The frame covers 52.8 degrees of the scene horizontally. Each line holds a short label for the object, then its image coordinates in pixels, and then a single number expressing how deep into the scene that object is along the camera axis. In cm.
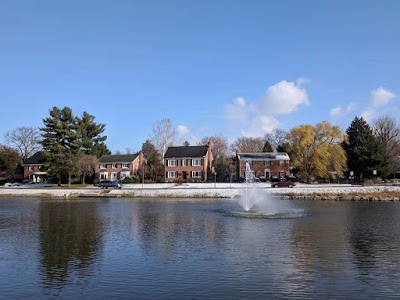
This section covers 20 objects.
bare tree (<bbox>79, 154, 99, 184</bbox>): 7793
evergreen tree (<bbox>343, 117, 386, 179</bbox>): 6781
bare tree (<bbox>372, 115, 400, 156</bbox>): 8638
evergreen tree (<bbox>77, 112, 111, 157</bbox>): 9010
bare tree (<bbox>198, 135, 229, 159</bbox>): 12288
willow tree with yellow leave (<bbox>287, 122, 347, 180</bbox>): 7175
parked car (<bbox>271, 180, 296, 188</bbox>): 6131
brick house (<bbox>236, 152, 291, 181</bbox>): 8106
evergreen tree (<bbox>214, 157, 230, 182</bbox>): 8900
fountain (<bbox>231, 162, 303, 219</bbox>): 2927
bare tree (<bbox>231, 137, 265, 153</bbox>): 12188
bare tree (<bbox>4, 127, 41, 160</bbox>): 10994
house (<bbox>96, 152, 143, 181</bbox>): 8856
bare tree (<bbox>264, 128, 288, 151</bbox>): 11734
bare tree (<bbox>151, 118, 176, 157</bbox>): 9416
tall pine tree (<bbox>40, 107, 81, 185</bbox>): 7569
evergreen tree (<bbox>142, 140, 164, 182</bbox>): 8350
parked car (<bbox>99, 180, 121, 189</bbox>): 6794
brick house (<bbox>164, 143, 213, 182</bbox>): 8350
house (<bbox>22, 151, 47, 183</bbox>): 9600
